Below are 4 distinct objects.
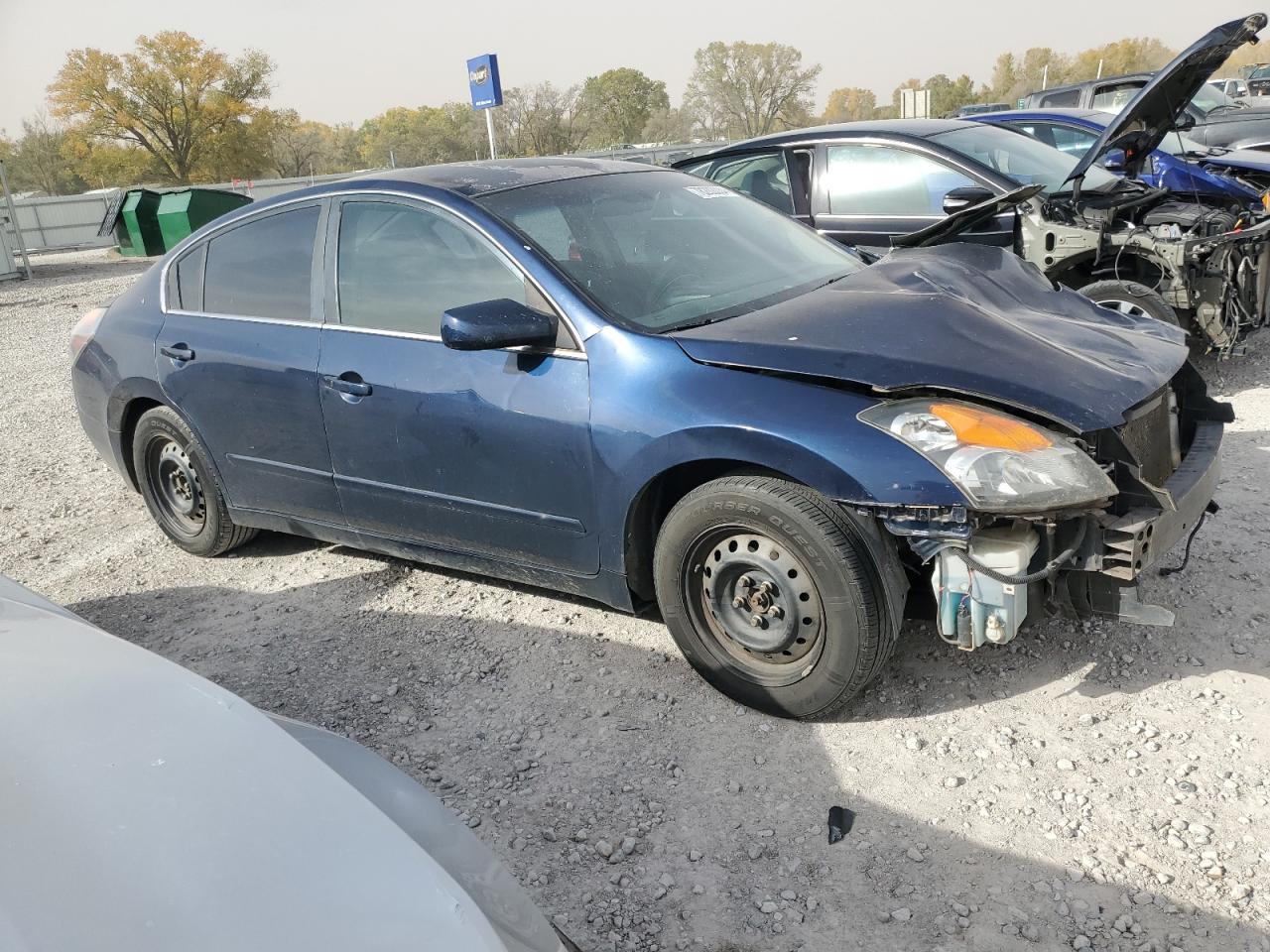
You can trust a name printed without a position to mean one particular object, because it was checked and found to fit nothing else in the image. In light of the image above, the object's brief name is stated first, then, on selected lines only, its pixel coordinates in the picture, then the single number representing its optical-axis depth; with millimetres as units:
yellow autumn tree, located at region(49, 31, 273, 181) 50875
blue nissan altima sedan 2756
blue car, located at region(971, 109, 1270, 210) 6984
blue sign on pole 17891
